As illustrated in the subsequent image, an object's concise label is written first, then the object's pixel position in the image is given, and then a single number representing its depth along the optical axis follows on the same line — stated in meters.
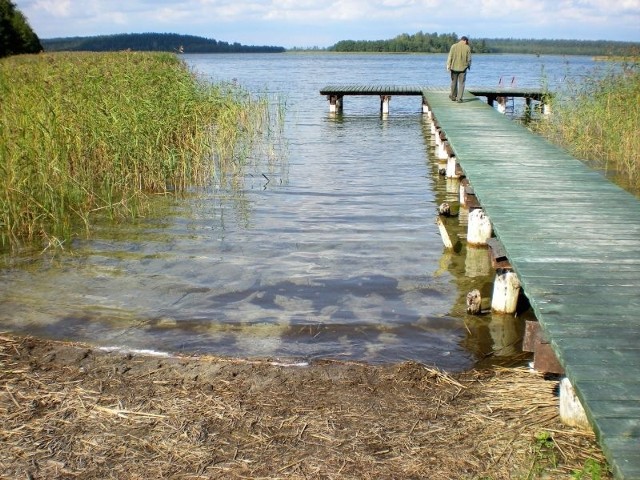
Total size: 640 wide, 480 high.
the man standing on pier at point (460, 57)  16.94
